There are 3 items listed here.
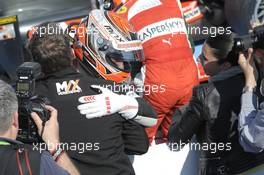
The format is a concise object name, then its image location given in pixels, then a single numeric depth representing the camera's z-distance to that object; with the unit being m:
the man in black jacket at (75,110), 4.61
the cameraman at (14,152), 3.56
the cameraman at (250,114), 4.36
